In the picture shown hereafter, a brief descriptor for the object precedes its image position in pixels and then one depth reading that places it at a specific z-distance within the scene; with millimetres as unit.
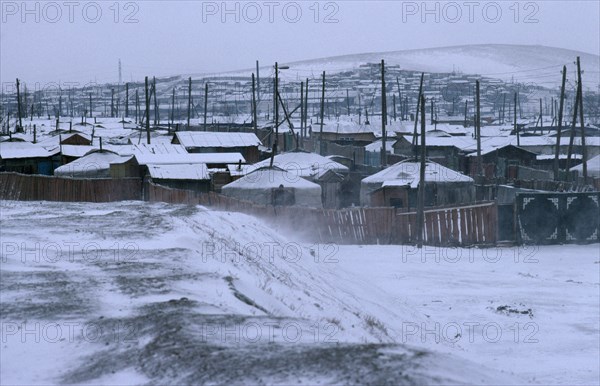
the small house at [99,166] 38625
